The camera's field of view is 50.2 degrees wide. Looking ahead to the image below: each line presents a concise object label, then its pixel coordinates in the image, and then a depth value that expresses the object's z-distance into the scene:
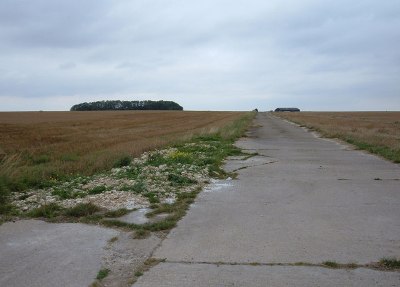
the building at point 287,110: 193.10
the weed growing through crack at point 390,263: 4.89
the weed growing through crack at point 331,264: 4.88
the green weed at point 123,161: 13.38
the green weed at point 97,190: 8.83
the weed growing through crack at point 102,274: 4.56
